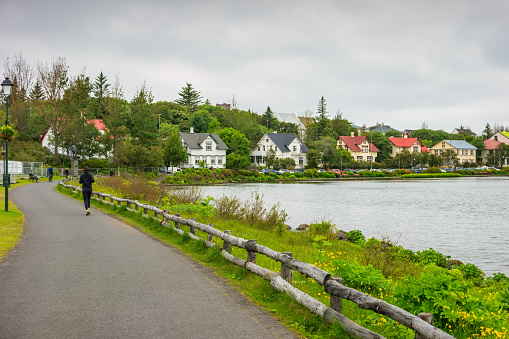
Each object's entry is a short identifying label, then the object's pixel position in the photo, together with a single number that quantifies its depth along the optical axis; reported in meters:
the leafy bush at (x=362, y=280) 8.76
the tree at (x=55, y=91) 68.62
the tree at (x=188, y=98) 148.75
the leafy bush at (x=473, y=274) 13.23
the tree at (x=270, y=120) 141.88
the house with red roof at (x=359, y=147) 121.00
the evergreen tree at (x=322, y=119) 128.27
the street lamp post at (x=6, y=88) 19.98
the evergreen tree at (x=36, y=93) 82.02
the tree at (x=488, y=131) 180.12
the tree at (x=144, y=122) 68.94
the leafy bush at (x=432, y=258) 15.19
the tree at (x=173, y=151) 81.25
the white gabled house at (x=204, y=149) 98.19
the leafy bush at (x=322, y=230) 18.93
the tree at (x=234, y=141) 103.31
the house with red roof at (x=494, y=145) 135.62
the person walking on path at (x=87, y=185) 20.62
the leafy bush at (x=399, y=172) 100.38
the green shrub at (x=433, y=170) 104.66
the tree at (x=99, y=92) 90.45
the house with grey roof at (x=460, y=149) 138.12
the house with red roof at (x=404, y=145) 131.12
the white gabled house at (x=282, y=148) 111.06
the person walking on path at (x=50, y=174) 52.35
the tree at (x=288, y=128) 136.62
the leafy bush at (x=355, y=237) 19.55
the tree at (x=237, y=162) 87.44
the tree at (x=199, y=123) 114.60
